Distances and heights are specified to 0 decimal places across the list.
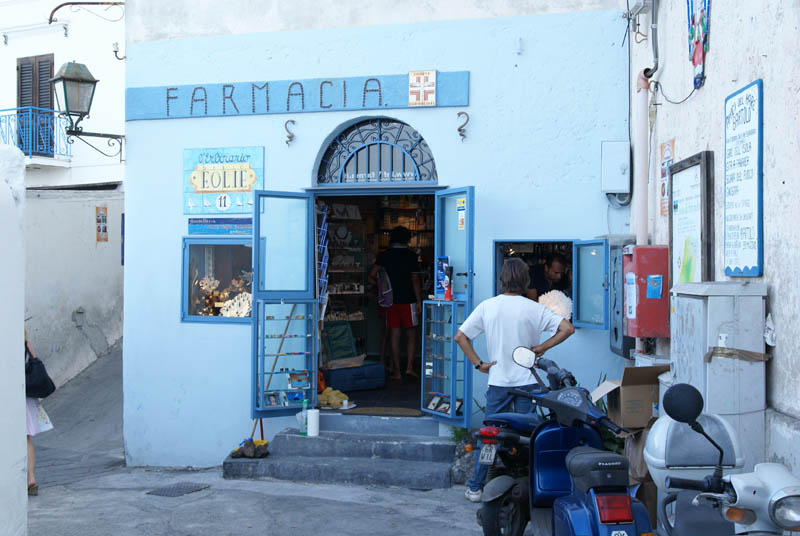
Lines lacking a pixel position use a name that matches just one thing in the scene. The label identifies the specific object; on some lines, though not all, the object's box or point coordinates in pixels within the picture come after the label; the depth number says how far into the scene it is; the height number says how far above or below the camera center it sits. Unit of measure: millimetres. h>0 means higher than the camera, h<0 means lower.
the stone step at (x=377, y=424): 8344 -1583
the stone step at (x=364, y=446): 7992 -1742
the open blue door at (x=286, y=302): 8570 -342
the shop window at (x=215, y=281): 9070 -135
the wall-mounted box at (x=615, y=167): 7773 +976
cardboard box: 5844 -883
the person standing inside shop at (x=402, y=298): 10812 -374
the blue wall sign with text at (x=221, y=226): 8922 +463
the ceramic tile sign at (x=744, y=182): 4836 +546
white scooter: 2645 -735
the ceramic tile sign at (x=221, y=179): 8867 +974
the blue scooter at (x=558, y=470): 3791 -1053
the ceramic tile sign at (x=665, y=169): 6707 +845
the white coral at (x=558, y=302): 8352 -324
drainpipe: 7113 +965
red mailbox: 6492 -176
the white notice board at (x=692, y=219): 5641 +376
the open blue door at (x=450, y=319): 7949 -496
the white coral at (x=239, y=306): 9078 -409
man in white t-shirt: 6297 -458
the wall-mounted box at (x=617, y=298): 7148 -241
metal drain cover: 7793 -2119
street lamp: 9336 +2025
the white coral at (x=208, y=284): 9180 -171
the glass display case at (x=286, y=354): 8500 -884
